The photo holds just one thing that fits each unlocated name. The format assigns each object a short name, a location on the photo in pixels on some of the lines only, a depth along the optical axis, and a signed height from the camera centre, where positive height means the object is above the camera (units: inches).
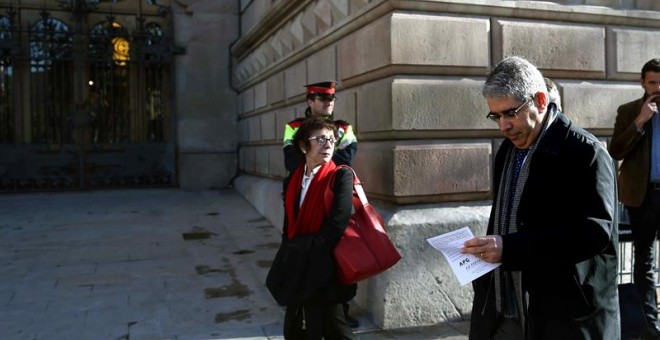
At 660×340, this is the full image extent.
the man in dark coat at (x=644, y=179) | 158.9 -8.3
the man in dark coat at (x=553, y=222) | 77.7 -9.9
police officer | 161.0 +8.4
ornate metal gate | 464.4 +52.0
